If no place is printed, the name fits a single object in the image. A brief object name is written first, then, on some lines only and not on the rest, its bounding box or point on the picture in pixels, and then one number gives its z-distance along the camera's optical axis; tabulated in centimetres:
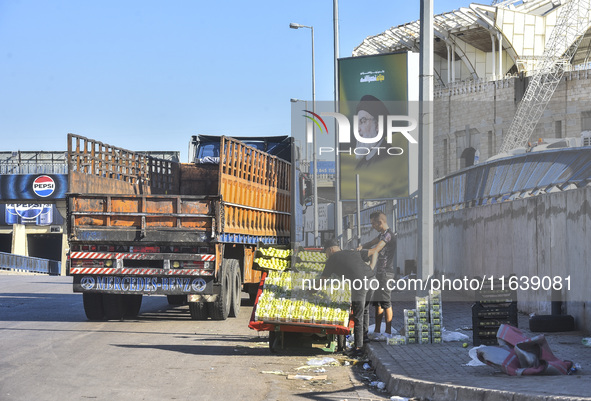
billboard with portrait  2894
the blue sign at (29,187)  7700
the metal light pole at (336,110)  3076
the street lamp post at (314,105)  4015
